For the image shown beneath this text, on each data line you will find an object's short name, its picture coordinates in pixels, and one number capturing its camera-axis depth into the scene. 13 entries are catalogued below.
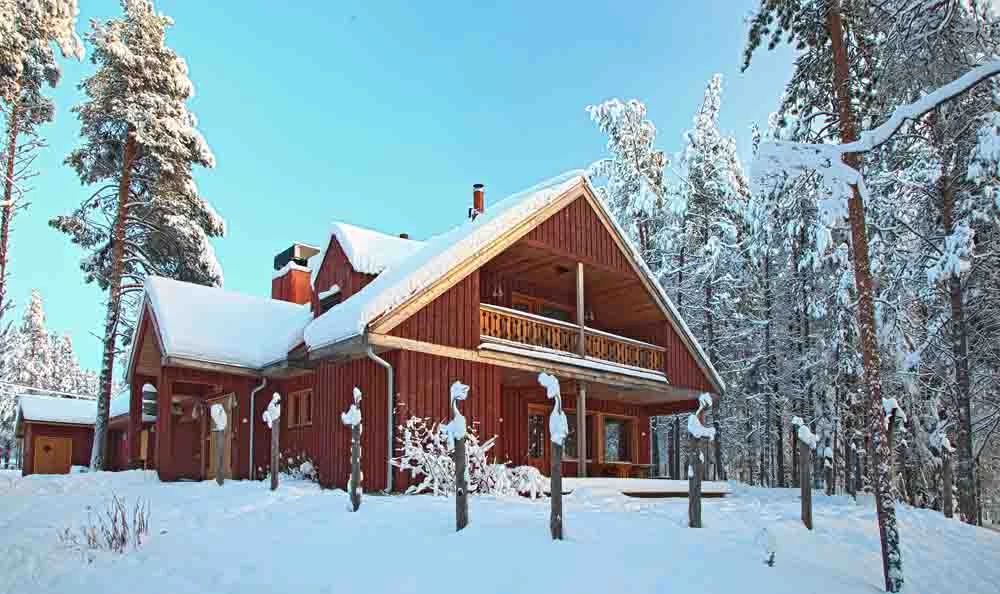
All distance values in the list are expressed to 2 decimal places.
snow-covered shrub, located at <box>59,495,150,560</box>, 8.93
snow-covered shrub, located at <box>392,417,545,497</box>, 12.15
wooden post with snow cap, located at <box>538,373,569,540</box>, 8.11
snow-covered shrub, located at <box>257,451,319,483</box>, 15.43
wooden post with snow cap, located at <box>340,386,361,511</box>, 9.97
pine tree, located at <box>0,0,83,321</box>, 13.69
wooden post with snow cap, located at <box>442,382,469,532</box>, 8.51
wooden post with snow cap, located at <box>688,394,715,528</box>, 9.84
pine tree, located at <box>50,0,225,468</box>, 21.98
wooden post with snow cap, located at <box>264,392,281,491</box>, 11.98
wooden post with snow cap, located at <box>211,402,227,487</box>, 13.08
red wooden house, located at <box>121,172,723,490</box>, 13.75
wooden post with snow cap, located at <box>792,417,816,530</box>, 11.56
